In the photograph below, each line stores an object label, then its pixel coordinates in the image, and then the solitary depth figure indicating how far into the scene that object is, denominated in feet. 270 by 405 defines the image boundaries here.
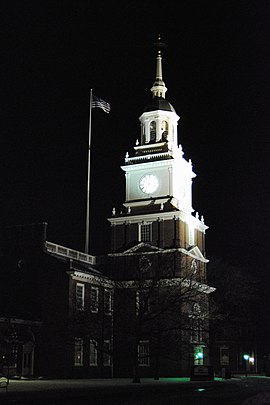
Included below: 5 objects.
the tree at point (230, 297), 243.19
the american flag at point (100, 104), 225.76
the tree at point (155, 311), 160.04
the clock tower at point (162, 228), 192.32
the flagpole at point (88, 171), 223.71
